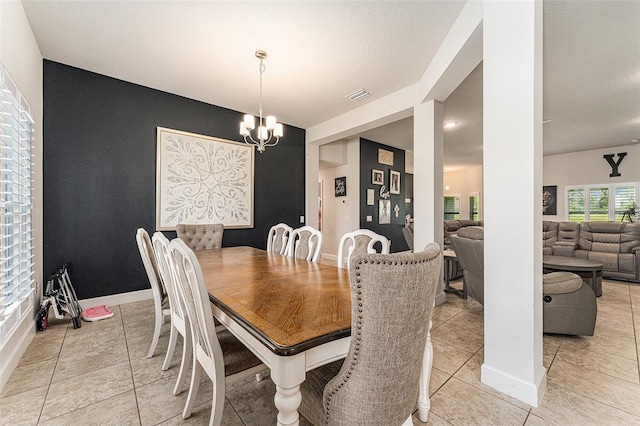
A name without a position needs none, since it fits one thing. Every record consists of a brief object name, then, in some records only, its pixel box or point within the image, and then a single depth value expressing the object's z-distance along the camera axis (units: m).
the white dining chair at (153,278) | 2.02
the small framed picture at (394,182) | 6.78
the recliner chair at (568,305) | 2.25
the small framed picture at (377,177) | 6.34
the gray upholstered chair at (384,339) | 0.77
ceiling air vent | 3.63
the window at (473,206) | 9.04
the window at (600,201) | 6.00
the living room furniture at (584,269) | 3.22
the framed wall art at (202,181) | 3.63
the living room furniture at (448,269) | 3.67
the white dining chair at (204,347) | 1.08
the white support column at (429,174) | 3.21
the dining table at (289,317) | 0.87
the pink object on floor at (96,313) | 2.77
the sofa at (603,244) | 4.29
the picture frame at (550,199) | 7.02
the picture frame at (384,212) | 6.47
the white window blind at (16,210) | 1.84
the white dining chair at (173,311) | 1.50
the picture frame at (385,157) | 6.56
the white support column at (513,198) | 1.54
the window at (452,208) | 9.76
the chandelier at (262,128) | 2.75
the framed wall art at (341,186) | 6.34
